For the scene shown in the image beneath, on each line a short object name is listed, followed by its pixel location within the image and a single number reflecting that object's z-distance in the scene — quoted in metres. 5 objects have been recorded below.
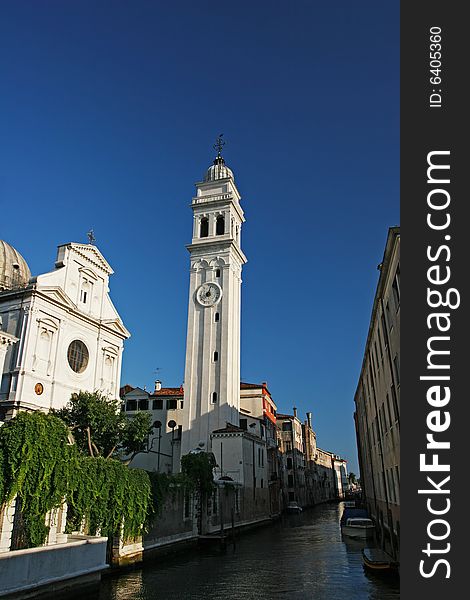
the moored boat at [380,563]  19.24
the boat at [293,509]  64.19
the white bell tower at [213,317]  47.69
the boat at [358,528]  31.95
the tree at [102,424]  31.12
